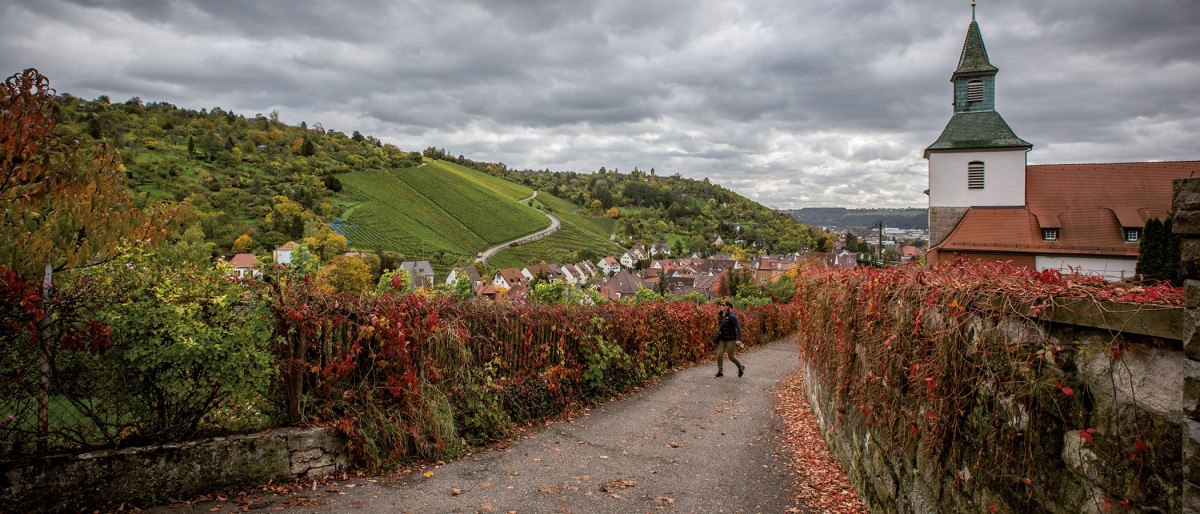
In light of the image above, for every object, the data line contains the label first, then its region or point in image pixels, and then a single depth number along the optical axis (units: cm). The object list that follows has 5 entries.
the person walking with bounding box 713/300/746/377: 1238
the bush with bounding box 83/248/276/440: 470
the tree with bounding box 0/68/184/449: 441
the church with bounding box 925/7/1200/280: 2684
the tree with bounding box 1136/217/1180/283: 1389
